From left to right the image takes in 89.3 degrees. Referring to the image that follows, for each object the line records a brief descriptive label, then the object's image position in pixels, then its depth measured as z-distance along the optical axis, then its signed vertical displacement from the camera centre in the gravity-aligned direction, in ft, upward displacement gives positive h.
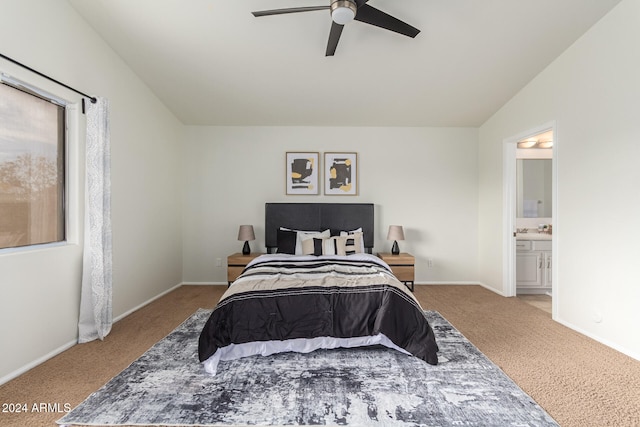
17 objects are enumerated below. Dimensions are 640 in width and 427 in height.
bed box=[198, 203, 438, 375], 7.83 -2.67
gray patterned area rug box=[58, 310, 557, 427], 5.65 -3.62
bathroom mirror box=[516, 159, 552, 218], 16.57 +1.35
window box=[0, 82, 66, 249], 7.39 +1.07
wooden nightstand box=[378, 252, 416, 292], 14.66 -2.53
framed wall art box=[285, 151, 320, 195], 16.28 +1.91
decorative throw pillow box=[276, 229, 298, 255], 14.44 -1.39
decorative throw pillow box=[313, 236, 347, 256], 14.02 -1.52
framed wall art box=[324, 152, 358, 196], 16.33 +1.87
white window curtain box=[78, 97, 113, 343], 9.20 -0.85
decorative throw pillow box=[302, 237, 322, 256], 13.99 -1.53
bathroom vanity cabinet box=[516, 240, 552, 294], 14.70 -2.40
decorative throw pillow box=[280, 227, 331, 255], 14.36 -1.08
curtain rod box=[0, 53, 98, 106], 7.08 +3.30
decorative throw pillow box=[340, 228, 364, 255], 14.20 -1.42
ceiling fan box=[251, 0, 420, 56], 6.98 +4.48
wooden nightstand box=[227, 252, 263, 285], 14.49 -2.44
